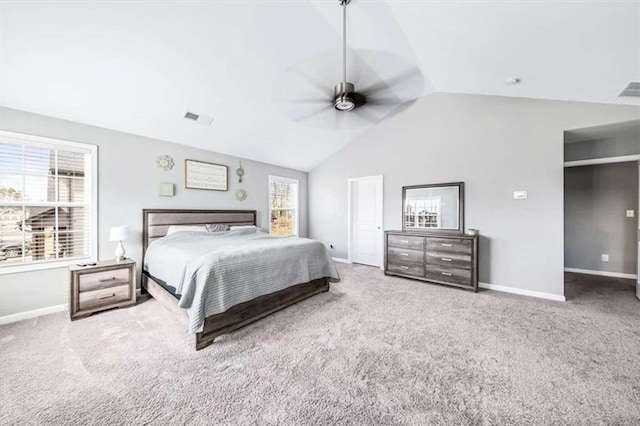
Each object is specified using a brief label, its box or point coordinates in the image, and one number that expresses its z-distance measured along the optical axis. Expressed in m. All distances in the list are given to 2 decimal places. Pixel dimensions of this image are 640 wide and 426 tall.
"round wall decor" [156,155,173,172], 3.88
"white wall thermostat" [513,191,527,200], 3.65
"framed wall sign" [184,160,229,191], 4.24
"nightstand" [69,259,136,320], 2.78
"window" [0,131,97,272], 2.80
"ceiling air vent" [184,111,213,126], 3.51
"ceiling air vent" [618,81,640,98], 2.48
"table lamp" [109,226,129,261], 3.14
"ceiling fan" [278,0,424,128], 2.49
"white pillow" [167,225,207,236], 3.81
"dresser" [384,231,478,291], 3.79
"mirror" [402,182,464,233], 4.21
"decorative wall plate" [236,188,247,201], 5.02
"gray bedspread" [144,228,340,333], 2.24
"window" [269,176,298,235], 5.81
